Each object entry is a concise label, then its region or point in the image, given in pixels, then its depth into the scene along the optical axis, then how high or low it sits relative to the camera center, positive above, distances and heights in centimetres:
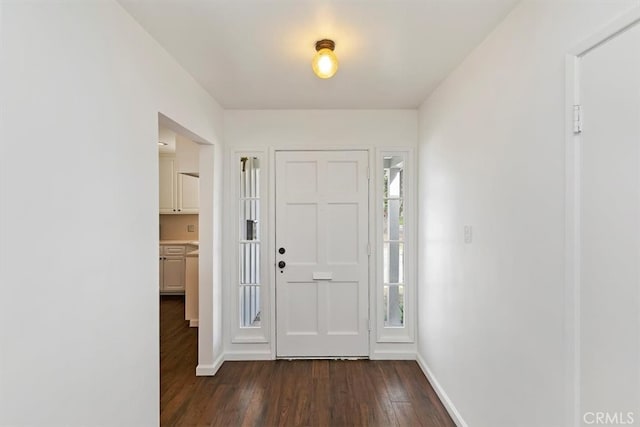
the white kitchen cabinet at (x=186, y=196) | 560 +29
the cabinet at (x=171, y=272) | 540 -101
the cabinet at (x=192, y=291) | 409 -102
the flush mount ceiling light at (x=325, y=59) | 183 +89
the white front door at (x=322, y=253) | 320 -41
